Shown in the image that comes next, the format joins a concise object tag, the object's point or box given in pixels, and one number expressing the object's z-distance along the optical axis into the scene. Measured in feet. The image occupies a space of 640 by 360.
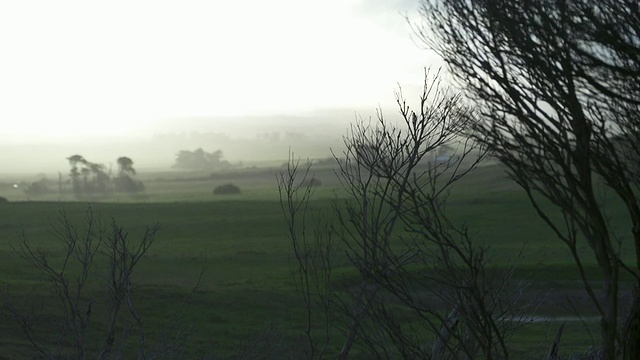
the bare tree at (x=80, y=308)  34.63
